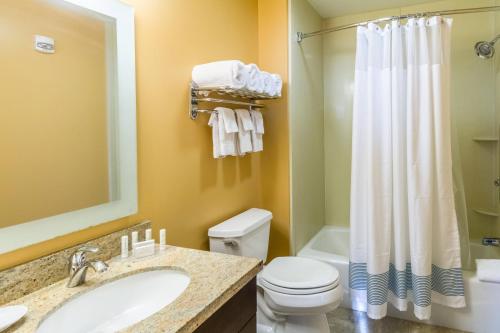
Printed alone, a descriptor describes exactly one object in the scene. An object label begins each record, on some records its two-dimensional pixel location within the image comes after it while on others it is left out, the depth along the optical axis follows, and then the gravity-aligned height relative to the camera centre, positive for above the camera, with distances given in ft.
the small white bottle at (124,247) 4.27 -1.10
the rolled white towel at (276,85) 6.93 +1.57
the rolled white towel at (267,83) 6.52 +1.54
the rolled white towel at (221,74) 5.52 +1.45
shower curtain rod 6.58 +2.90
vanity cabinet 3.15 -1.62
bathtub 6.63 -3.18
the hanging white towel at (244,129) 6.47 +0.60
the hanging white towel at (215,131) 6.05 +0.53
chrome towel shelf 5.75 +1.19
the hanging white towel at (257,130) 6.91 +0.61
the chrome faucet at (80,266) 3.49 -1.11
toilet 5.77 -2.25
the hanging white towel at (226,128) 6.00 +0.58
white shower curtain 6.53 -0.34
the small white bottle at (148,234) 4.64 -1.02
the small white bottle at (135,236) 4.46 -1.02
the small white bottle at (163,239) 4.67 -1.11
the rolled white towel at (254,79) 5.96 +1.49
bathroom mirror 3.29 +0.53
